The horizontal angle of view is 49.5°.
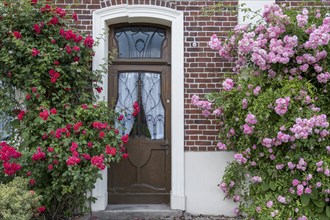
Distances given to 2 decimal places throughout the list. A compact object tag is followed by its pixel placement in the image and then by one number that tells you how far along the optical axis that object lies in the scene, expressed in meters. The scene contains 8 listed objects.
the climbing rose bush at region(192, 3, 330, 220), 4.36
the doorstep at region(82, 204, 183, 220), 5.25
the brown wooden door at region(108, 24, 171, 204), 5.78
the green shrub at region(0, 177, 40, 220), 3.85
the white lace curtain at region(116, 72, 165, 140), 5.85
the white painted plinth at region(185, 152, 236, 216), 5.50
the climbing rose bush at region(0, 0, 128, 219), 4.51
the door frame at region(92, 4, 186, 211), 5.49
